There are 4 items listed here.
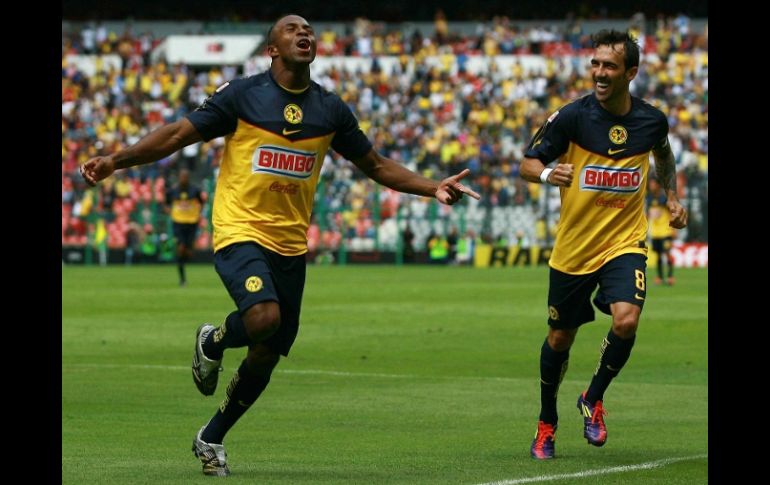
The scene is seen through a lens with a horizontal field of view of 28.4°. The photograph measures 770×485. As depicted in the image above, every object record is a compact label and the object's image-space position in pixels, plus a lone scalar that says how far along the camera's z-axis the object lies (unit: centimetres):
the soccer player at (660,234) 3378
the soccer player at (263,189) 922
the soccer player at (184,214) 3269
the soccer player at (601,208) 1027
